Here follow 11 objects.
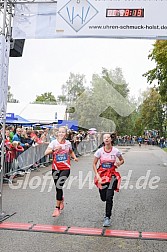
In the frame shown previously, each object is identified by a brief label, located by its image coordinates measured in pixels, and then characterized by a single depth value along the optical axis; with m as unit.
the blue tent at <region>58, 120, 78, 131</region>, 23.86
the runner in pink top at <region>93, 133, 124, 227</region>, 6.43
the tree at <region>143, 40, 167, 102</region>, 18.62
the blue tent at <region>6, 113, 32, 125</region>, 16.91
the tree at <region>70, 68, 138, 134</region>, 54.22
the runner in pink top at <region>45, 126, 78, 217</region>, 7.06
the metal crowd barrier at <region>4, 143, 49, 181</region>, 11.09
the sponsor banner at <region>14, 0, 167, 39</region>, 6.71
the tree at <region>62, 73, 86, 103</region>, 89.19
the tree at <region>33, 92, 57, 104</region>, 112.19
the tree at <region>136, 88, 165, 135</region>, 65.69
